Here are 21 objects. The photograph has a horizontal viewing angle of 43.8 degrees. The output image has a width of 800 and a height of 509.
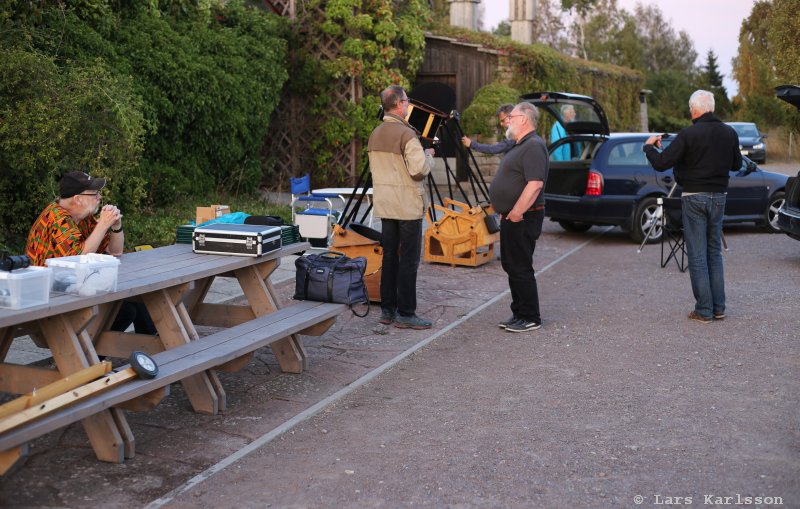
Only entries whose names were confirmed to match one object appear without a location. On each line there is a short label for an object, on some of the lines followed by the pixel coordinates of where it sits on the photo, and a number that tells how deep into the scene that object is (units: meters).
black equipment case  6.62
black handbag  7.14
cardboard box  7.94
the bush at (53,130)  9.97
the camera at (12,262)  4.84
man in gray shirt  8.24
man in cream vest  8.24
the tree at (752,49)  53.79
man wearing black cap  5.95
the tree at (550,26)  69.62
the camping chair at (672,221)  11.70
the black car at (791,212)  11.78
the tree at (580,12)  68.62
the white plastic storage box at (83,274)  5.14
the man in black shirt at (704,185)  8.53
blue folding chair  12.61
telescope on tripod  11.40
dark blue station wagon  14.00
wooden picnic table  5.04
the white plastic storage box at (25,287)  4.68
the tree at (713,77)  62.97
